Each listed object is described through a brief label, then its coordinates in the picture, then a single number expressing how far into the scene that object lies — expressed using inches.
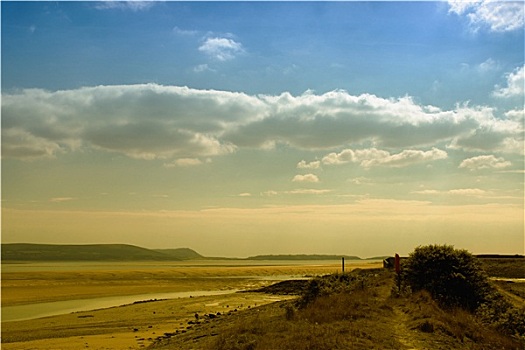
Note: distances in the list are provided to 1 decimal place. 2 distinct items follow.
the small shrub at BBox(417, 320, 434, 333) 687.1
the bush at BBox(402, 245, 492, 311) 915.4
